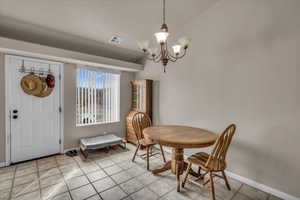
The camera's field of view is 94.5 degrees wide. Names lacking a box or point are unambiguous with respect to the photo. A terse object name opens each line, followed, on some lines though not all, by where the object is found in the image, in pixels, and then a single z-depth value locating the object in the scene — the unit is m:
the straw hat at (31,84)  2.74
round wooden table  1.83
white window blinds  3.51
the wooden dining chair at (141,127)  2.74
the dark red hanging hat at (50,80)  2.98
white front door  2.67
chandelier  1.83
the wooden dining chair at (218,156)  1.73
